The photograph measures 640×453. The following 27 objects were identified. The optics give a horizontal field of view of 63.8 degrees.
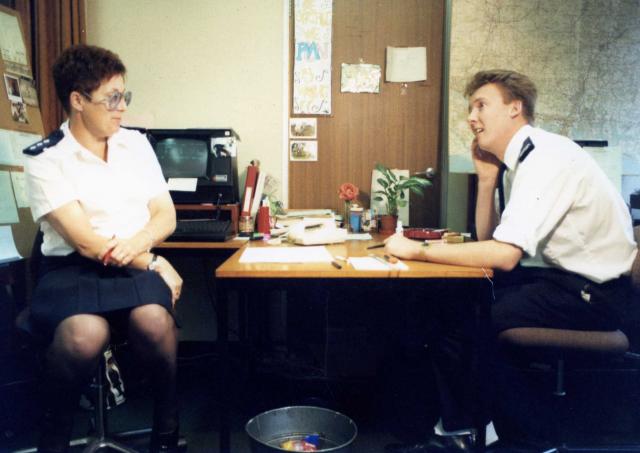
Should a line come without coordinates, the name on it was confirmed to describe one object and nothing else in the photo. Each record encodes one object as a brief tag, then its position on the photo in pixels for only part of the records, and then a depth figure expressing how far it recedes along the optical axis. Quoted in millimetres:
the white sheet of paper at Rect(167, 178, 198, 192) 2404
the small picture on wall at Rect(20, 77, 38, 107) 2271
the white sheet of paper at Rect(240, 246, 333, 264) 1619
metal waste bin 1632
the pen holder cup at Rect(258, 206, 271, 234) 2383
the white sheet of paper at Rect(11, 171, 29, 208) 2154
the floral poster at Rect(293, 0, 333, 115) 2807
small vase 2554
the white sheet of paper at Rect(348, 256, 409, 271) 1503
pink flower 2504
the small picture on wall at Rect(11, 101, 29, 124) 2189
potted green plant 2479
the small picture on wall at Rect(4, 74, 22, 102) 2176
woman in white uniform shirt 1507
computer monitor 2443
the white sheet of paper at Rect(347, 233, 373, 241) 2205
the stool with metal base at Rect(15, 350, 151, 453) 1700
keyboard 2188
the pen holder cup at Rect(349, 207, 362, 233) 2484
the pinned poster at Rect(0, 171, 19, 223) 2068
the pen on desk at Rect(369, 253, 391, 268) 1575
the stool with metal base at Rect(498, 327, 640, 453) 1499
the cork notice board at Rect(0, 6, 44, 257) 2125
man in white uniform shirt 1524
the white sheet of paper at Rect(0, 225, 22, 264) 1961
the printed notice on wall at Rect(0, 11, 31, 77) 2180
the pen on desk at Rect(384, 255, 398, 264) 1609
